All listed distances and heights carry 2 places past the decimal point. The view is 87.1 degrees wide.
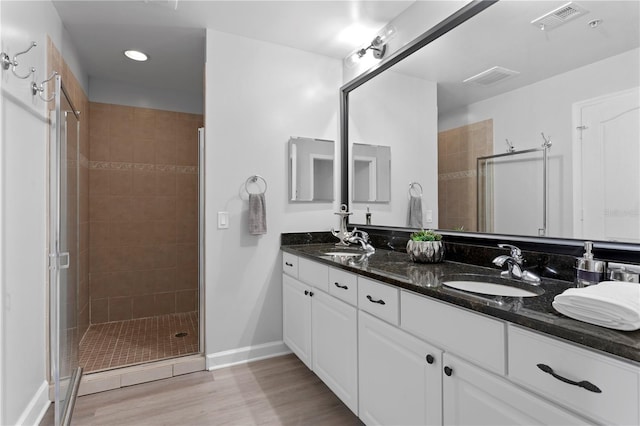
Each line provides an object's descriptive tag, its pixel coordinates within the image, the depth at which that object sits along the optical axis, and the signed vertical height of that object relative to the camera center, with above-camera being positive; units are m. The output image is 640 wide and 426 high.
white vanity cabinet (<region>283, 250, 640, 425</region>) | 0.80 -0.50
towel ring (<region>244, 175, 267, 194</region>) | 2.59 +0.25
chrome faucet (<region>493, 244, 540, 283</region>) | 1.37 -0.23
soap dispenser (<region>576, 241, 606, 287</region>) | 1.19 -0.21
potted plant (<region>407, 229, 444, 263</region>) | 1.82 -0.20
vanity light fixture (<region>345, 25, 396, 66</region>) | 2.37 +1.24
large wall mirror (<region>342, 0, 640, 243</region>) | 1.28 +0.45
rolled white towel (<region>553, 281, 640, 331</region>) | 0.79 -0.23
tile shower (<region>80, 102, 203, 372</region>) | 3.37 -0.09
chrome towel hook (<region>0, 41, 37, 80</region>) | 1.41 +0.66
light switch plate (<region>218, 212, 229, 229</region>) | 2.50 -0.05
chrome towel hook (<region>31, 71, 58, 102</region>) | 1.70 +0.65
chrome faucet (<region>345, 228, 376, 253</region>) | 2.42 -0.20
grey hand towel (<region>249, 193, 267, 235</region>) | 2.52 -0.02
